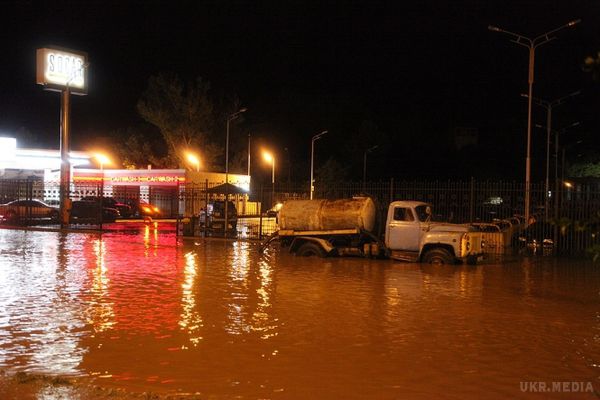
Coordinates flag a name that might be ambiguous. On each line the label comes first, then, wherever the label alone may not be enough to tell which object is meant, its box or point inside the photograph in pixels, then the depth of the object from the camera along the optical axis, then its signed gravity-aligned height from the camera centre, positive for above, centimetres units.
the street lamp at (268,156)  6569 +594
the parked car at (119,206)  4433 +24
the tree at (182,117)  6225 +927
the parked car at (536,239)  2342 -91
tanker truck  1914 -65
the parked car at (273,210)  3724 +9
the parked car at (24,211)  3762 -18
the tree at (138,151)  6481 +614
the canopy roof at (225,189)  2970 +103
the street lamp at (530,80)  2406 +535
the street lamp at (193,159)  6099 +502
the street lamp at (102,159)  5611 +479
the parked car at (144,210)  4691 -3
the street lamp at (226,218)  2919 -37
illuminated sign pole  3445 +766
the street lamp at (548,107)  3962 +682
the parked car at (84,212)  3491 -19
